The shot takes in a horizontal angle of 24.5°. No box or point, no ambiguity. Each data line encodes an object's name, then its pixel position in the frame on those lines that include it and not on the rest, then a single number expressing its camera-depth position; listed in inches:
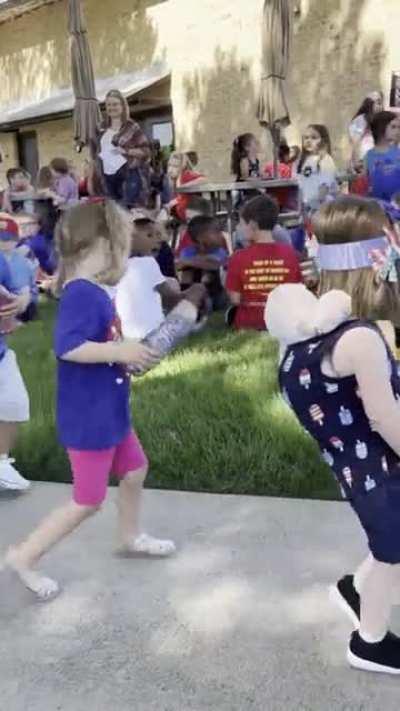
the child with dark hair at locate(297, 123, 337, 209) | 325.1
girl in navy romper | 89.0
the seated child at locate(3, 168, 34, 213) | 405.7
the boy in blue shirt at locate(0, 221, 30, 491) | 155.4
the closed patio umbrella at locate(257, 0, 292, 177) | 370.3
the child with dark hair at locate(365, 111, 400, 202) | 284.8
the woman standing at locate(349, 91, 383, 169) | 335.9
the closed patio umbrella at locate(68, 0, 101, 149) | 410.3
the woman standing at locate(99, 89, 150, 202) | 345.7
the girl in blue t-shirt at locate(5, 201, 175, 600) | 115.5
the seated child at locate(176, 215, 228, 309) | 298.7
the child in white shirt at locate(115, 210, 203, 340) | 247.0
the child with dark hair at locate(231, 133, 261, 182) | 370.6
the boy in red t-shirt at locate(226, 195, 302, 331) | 255.4
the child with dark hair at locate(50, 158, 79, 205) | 418.6
